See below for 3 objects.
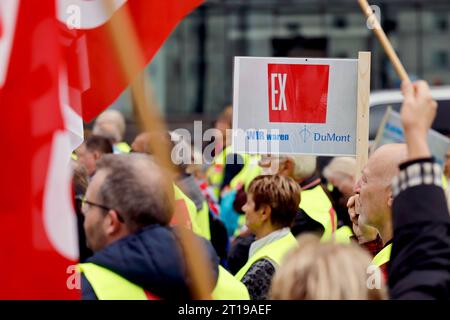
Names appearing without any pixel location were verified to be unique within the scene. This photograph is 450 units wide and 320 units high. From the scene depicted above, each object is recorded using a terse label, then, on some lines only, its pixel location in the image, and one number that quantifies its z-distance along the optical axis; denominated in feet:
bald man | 29.61
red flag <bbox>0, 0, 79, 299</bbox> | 19.68
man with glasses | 22.60
